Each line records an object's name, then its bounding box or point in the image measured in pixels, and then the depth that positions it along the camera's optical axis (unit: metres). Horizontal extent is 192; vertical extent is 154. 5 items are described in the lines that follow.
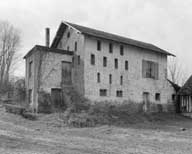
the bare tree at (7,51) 39.34
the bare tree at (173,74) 55.64
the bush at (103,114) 19.73
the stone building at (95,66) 24.67
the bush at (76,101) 23.33
